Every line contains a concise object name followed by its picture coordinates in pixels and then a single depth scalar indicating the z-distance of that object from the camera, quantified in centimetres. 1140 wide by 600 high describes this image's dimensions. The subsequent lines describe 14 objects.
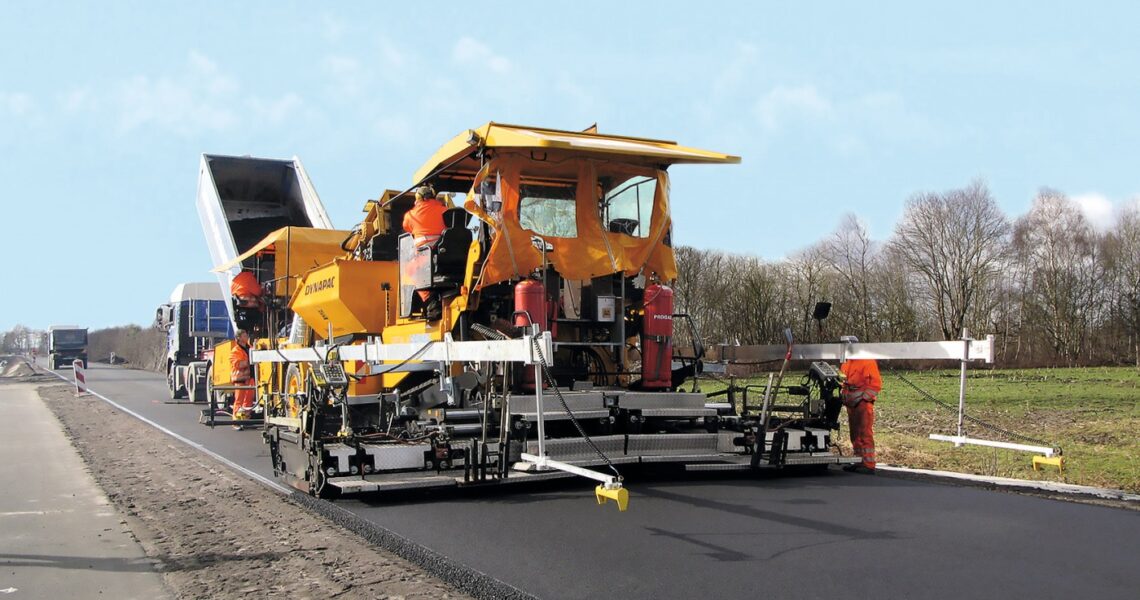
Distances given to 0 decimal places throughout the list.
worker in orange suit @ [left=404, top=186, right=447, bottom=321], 847
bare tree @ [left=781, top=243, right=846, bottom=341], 3969
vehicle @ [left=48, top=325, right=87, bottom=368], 5738
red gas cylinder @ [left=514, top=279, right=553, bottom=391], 754
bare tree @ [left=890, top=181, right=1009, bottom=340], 4772
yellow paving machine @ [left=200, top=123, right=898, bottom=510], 720
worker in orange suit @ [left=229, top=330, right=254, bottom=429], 1539
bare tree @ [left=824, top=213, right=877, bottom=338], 4078
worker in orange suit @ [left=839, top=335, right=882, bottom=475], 889
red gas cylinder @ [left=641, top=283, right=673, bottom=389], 823
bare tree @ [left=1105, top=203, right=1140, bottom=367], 4506
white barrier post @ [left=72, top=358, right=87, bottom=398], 2658
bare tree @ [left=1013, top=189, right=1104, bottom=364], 4659
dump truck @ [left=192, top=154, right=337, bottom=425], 1609
